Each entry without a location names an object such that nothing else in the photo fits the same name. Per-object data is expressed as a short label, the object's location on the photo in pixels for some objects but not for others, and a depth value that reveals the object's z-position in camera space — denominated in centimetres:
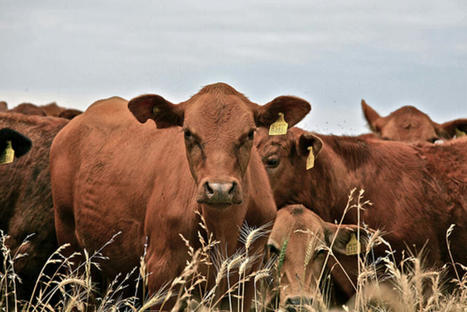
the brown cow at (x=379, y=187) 1568
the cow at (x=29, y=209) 1498
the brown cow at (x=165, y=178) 1027
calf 1319
